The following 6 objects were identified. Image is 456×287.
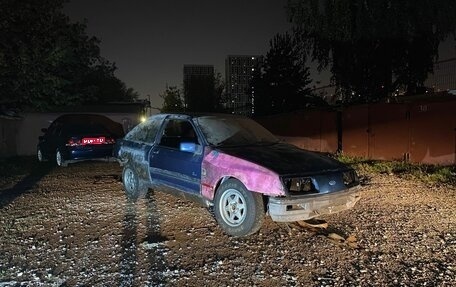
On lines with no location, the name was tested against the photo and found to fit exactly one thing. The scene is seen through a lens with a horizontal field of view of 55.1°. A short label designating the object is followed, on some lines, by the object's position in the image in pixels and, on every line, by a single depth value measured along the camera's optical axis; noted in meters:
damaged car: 5.14
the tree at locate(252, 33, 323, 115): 36.53
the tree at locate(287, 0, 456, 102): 16.75
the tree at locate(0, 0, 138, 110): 13.21
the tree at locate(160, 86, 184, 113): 61.32
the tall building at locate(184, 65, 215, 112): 55.75
